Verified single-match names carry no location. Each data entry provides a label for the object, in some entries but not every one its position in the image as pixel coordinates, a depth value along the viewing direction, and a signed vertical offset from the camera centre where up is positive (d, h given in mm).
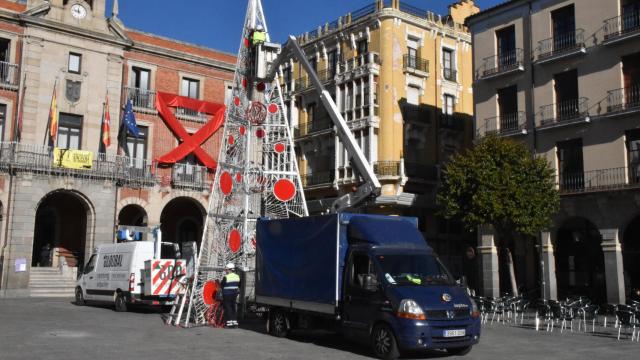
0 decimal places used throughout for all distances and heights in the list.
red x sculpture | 36750 +7778
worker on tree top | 19719 +6878
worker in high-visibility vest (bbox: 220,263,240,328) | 17250 -896
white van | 21922 -527
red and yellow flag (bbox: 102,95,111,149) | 33438 +6797
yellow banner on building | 32031 +5058
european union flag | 34219 +7433
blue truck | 12141 -458
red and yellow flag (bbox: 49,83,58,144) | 31875 +6913
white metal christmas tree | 19000 +2587
